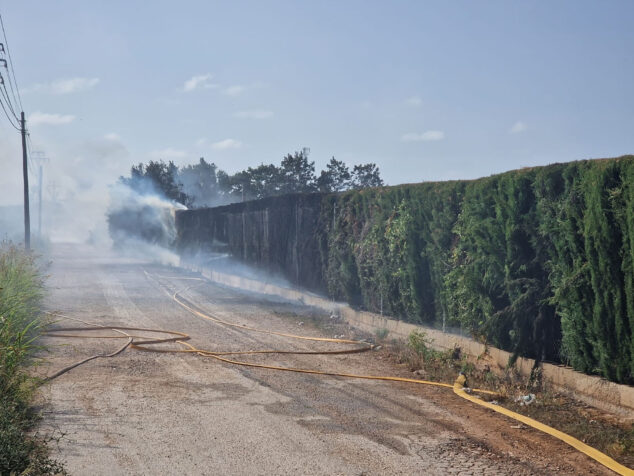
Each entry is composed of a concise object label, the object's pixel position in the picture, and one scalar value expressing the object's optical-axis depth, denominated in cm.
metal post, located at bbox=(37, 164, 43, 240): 7981
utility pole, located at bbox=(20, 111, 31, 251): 3872
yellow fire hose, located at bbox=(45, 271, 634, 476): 600
